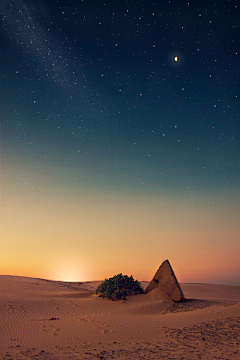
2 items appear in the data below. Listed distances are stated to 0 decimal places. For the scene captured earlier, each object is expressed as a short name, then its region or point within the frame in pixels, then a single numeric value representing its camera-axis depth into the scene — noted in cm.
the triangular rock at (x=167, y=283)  1240
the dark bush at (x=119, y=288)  1210
